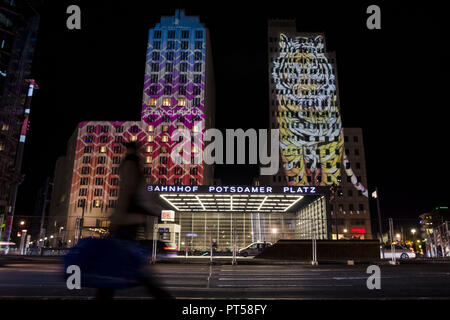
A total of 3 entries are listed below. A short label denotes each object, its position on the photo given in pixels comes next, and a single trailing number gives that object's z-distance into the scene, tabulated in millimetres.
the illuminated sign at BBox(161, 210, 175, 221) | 36228
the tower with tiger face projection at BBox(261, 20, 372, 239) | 83062
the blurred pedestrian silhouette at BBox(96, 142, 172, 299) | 3285
